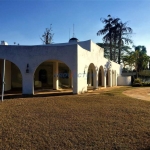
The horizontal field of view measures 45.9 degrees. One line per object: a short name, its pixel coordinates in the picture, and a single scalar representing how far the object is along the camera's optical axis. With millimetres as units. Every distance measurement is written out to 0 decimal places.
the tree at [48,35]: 43044
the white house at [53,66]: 14898
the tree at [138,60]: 35406
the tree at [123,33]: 39594
